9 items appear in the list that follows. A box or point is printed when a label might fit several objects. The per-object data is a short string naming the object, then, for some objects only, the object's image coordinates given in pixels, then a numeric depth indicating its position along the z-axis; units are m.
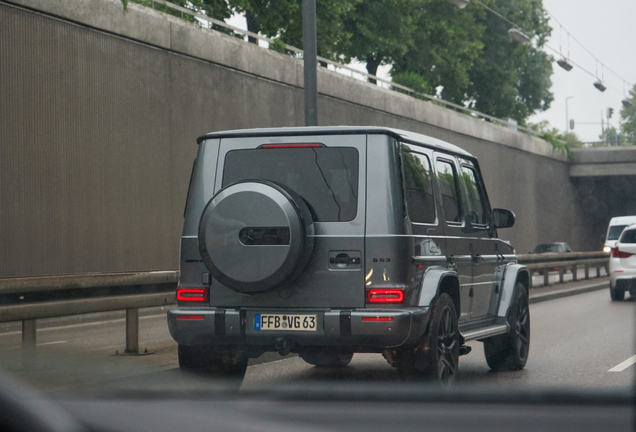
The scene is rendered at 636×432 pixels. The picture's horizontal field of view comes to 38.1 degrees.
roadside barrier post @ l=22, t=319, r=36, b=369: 7.60
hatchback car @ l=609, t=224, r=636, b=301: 18.95
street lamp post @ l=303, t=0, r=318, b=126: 13.11
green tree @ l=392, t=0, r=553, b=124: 45.31
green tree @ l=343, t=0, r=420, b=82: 41.84
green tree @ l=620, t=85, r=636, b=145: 103.75
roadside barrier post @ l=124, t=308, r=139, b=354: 8.69
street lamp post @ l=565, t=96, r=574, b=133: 107.12
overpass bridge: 49.41
